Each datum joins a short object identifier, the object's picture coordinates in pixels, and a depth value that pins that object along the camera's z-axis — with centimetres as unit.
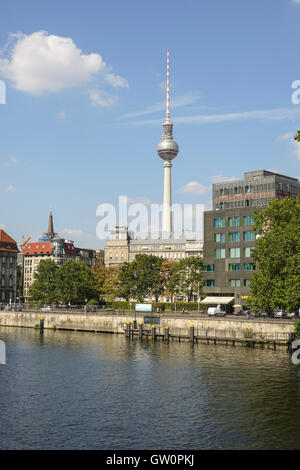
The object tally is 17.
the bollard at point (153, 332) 9262
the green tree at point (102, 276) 15694
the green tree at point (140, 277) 14138
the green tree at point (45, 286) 13975
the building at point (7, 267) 18112
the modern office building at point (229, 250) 11925
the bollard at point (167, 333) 9088
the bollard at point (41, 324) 10922
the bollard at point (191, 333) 8620
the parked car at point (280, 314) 9444
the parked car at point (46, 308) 12163
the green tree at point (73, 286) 13550
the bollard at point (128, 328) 9634
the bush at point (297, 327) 6015
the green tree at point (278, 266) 6781
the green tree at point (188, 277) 13950
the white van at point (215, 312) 10038
